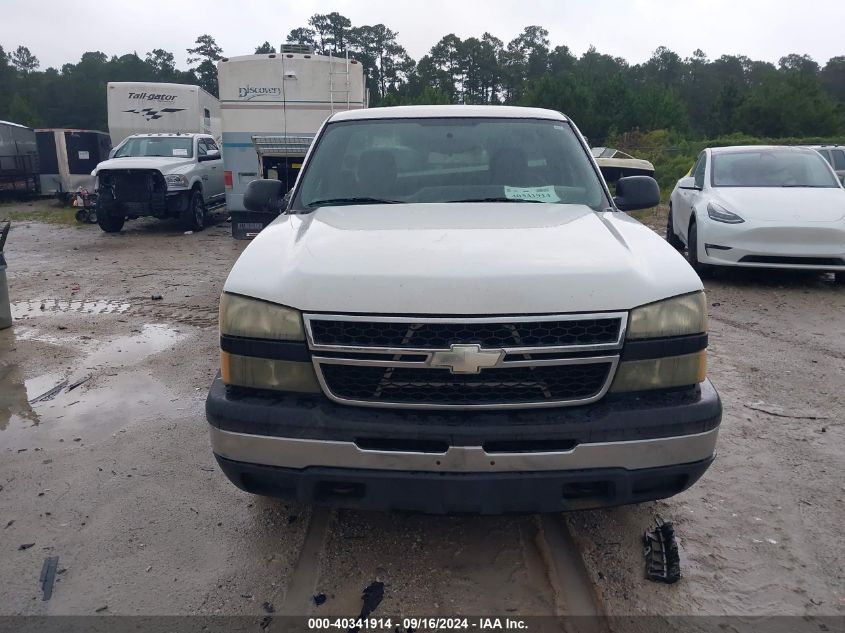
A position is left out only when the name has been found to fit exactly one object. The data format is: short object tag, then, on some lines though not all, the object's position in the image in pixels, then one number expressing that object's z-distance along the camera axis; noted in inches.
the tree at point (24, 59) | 4387.3
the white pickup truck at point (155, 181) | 553.0
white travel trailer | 786.2
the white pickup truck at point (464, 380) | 96.7
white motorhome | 513.7
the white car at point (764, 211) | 308.0
